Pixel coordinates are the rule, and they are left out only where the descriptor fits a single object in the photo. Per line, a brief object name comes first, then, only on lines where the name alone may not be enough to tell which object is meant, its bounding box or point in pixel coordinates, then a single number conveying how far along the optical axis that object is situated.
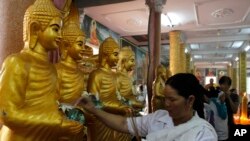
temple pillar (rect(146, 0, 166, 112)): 4.55
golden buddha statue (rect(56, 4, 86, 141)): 1.43
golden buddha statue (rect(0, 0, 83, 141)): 0.95
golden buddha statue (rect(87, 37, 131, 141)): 1.79
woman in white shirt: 1.00
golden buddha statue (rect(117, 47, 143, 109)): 2.25
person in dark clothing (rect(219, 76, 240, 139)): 2.41
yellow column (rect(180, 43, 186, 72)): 7.35
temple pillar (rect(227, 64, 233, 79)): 14.38
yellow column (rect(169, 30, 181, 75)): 7.12
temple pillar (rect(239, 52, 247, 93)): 9.87
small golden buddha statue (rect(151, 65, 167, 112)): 2.99
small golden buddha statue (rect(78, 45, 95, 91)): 2.30
